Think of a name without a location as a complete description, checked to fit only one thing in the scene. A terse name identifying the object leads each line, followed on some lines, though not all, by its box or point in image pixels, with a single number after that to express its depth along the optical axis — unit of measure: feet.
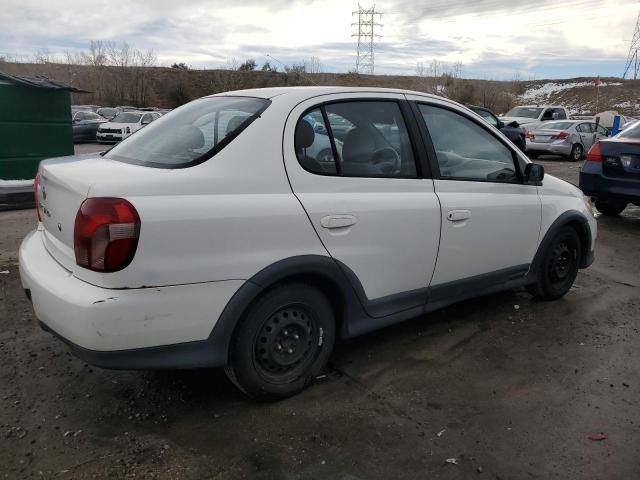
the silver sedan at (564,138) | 59.16
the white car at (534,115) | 68.17
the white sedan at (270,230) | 8.17
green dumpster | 26.68
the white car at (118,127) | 73.46
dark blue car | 24.12
